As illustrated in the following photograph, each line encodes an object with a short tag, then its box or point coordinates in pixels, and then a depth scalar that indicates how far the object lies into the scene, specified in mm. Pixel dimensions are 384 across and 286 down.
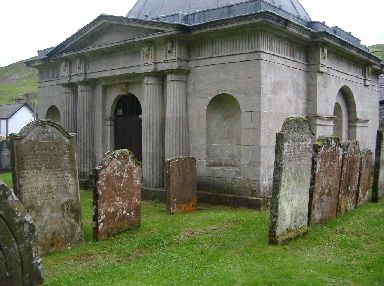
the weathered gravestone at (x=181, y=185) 10492
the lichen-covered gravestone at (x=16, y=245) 4004
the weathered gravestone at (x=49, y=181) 7020
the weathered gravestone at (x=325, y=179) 8773
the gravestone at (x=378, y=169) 12039
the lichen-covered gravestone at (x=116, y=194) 8016
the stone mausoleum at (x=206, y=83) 11578
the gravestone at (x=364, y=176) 11344
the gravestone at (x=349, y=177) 10172
